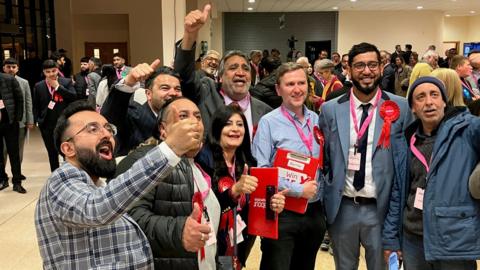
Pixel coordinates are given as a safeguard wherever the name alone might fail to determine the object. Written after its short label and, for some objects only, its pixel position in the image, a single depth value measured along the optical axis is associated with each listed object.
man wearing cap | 2.18
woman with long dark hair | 2.31
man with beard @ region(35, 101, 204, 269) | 1.31
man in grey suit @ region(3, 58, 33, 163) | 6.48
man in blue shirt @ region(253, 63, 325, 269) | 2.61
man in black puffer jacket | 1.64
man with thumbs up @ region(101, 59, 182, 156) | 2.59
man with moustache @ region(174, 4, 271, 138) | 2.93
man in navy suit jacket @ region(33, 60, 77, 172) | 6.43
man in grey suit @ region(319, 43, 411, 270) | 2.47
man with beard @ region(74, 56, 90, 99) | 8.51
